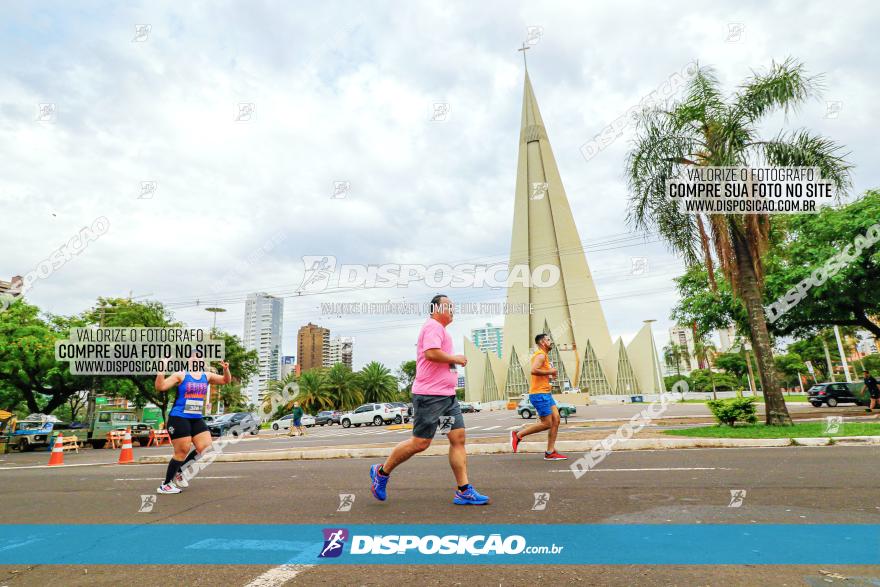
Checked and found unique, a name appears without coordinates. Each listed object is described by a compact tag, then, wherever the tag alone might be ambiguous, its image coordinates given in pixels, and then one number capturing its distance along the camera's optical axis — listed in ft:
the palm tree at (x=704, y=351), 210.75
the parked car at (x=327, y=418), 139.85
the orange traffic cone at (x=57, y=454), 40.11
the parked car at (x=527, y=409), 91.91
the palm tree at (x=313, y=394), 182.05
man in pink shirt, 14.61
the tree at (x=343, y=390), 188.34
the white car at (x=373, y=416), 110.01
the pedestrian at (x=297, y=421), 78.64
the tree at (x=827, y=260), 49.03
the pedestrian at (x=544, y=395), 24.07
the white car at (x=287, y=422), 129.18
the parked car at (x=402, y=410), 110.10
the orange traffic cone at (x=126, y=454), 39.03
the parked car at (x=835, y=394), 81.56
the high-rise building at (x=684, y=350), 260.68
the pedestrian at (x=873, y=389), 58.59
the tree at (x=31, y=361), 73.61
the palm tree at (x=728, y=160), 37.47
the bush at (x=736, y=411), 39.93
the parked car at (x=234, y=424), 96.83
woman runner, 19.67
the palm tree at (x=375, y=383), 197.36
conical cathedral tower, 252.62
